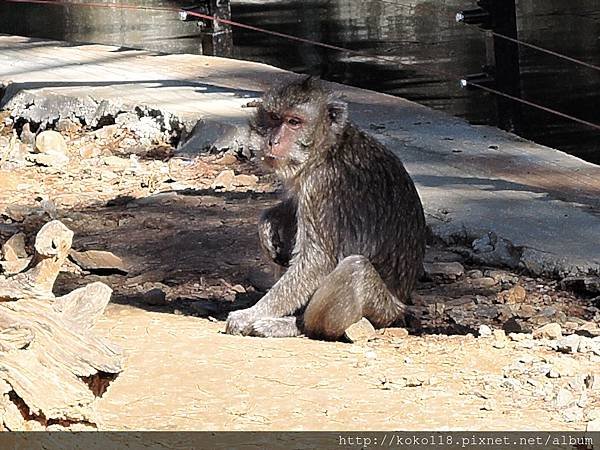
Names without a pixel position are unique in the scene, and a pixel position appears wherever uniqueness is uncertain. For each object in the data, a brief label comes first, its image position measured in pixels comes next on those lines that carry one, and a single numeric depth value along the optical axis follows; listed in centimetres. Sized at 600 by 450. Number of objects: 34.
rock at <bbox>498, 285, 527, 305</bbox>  1391
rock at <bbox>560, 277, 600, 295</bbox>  1409
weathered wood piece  830
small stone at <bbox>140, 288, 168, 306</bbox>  1381
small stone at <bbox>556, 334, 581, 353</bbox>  1085
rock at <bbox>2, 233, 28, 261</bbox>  1552
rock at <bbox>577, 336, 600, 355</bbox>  1079
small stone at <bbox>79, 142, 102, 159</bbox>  2149
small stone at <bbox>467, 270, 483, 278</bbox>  1472
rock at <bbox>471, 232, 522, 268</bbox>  1494
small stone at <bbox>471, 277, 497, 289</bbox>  1448
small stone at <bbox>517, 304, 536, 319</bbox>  1348
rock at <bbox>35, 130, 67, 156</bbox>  2158
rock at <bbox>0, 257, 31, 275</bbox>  1431
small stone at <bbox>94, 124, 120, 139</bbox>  2216
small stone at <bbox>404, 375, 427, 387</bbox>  1011
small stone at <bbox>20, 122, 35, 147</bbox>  2282
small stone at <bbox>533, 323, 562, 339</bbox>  1164
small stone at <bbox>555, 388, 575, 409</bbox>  948
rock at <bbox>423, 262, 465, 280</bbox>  1474
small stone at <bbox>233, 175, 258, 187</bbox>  1867
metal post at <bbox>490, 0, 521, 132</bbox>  2127
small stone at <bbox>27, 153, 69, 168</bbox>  2114
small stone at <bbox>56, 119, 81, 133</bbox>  2278
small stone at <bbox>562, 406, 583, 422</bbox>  916
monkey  1262
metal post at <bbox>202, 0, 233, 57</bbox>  2740
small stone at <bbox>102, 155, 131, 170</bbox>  2064
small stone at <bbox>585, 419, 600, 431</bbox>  865
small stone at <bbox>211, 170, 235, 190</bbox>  1862
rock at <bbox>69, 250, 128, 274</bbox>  1527
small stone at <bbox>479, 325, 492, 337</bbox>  1193
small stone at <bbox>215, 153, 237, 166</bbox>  1967
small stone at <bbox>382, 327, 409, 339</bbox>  1223
